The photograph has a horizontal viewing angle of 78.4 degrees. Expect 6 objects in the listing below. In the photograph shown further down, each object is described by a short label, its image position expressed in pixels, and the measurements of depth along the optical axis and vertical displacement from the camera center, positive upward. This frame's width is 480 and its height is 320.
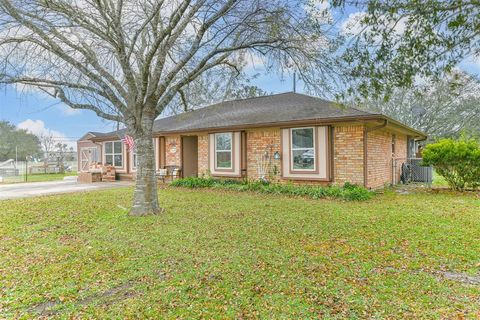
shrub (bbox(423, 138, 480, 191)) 9.73 -0.11
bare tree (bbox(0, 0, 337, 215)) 6.16 +2.69
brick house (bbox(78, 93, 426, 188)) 9.80 +0.68
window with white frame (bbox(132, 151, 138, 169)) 16.11 +0.01
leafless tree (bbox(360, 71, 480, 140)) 24.39 +4.00
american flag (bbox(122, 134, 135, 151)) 13.94 +0.97
